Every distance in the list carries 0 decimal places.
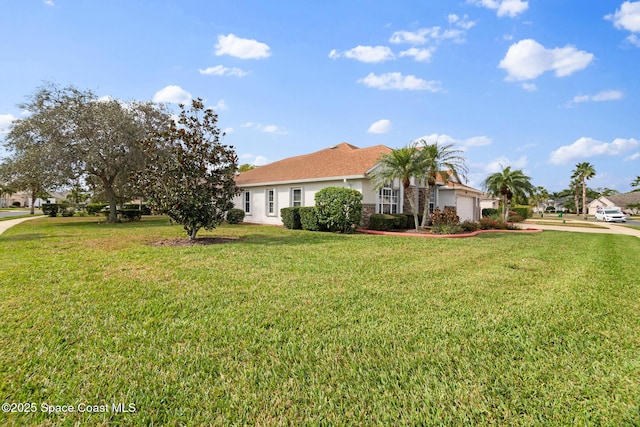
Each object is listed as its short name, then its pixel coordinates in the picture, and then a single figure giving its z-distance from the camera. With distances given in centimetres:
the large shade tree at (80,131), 1819
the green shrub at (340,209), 1416
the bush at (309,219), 1523
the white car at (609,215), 3594
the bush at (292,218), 1648
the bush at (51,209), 3250
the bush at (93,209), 3506
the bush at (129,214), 2436
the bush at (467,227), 1600
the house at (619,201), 6725
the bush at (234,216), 2128
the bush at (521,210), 3294
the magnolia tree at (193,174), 975
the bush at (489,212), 2524
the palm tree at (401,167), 1502
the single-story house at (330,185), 1653
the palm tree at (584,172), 5318
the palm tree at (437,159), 1548
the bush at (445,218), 1523
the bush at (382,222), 1574
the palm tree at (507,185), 2188
